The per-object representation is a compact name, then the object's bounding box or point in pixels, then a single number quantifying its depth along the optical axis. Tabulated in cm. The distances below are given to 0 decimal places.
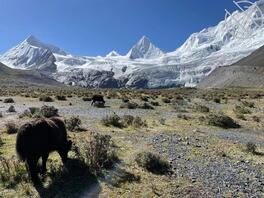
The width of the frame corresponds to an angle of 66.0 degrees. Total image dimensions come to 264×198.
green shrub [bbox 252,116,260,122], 1499
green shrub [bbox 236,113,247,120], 1557
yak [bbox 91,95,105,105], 2167
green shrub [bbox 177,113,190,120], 1454
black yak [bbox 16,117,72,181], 571
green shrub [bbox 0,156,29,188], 595
